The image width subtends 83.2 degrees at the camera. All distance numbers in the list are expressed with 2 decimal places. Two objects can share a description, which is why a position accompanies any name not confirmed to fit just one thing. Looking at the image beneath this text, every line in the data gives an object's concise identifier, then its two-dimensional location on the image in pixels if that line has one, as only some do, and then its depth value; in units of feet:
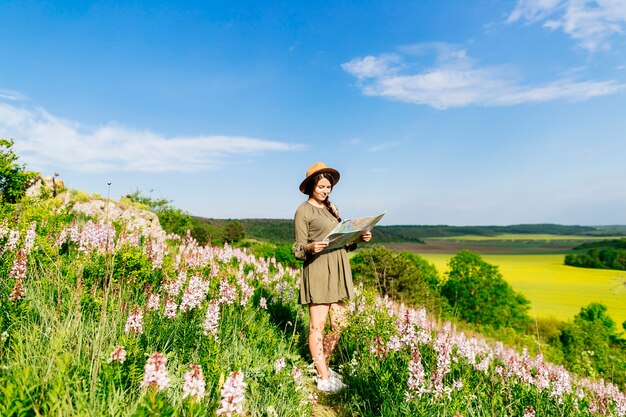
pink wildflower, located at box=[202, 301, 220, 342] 11.35
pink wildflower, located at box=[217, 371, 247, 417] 5.86
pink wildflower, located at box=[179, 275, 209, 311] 13.88
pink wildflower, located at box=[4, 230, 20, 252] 17.29
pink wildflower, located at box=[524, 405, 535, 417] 11.80
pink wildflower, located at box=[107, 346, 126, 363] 8.03
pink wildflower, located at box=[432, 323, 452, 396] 11.17
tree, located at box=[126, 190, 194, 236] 80.79
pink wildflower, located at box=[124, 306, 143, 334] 10.19
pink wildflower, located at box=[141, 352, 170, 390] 5.86
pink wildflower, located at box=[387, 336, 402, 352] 14.37
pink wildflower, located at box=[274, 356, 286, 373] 12.02
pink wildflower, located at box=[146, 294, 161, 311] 12.76
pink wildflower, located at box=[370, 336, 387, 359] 14.98
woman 15.24
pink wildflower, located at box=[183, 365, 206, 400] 6.24
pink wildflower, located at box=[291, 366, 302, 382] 12.88
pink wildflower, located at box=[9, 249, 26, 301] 10.75
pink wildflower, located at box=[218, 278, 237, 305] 15.07
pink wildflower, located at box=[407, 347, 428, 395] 10.99
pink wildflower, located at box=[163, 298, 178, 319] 12.39
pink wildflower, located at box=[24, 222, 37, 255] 16.87
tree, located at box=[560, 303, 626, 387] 43.68
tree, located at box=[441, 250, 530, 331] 56.18
